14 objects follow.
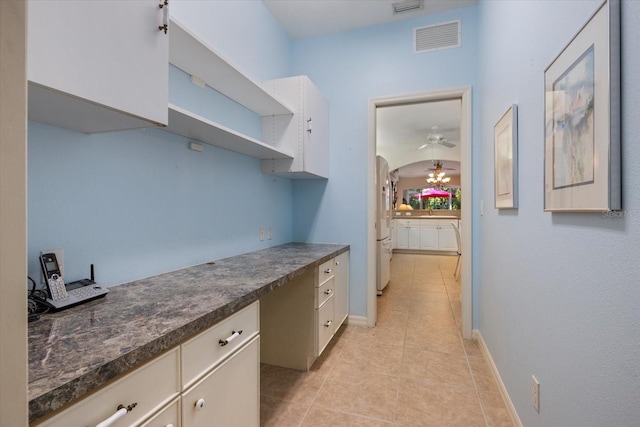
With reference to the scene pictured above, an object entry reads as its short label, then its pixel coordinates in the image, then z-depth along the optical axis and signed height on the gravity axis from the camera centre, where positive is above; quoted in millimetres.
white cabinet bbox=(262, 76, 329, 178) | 2453 +709
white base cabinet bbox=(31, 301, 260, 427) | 674 -513
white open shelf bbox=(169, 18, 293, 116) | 1409 +822
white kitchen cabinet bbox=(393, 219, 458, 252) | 7705 -616
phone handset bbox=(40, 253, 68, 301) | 999 -221
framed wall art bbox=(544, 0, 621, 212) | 771 +283
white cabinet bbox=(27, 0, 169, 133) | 780 +446
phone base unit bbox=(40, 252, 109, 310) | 991 -279
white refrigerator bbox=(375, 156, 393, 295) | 3814 -214
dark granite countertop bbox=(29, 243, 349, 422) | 601 -332
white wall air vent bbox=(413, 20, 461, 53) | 2725 +1639
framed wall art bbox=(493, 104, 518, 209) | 1583 +309
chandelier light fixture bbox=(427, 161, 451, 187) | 8212 +1094
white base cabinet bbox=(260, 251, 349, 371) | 2109 -804
